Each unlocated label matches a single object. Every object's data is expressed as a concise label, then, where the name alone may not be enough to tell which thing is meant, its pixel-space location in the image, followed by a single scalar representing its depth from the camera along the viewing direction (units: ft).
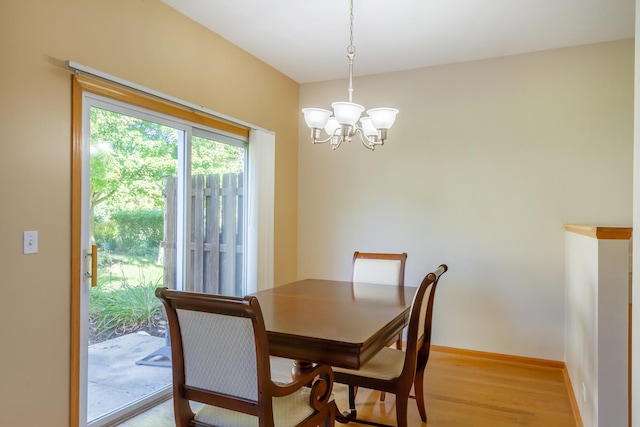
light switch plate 6.61
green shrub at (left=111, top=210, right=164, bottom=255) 8.57
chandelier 7.11
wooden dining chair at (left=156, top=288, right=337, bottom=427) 4.75
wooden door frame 7.28
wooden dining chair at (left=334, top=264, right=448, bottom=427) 6.64
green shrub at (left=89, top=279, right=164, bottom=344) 8.07
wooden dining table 5.33
